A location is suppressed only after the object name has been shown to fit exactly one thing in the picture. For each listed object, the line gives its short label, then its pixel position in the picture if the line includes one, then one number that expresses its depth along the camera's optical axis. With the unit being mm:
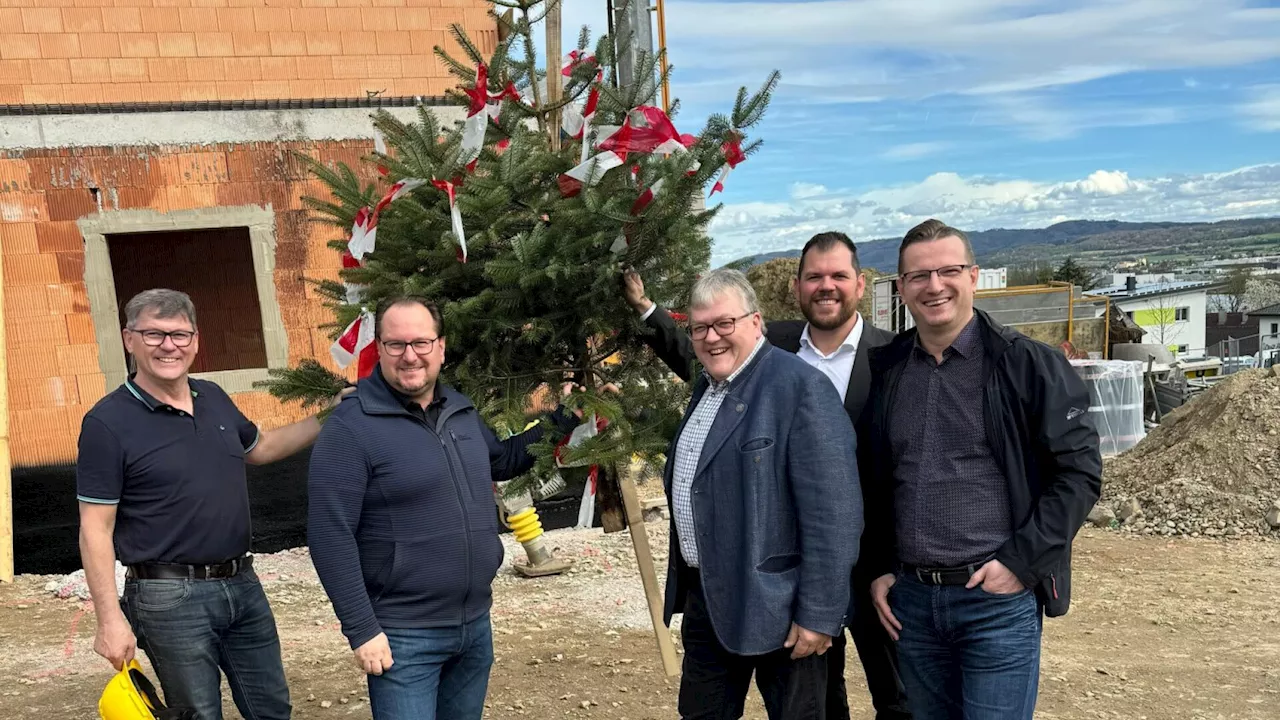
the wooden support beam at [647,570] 4047
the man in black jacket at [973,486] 2607
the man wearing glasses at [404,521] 2789
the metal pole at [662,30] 9586
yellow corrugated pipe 7426
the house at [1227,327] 77625
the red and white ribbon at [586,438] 3609
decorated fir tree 3559
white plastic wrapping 13578
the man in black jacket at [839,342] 3559
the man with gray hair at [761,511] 2764
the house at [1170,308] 65875
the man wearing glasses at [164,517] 3078
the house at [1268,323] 70625
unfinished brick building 10320
